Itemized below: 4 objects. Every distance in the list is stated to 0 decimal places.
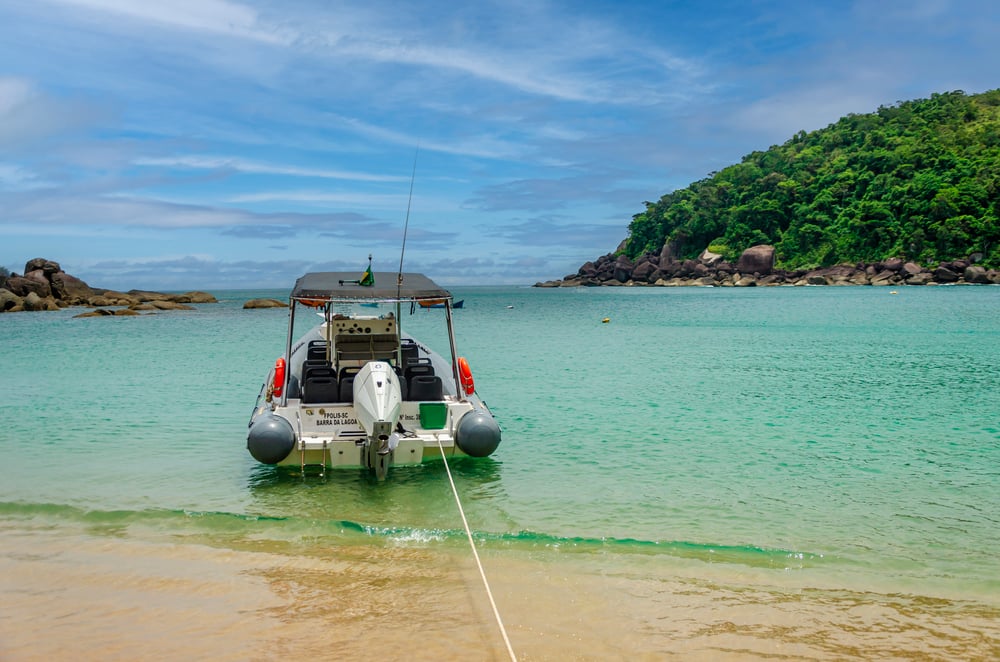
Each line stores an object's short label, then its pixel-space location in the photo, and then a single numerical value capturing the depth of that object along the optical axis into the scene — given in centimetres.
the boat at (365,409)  858
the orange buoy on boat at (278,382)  979
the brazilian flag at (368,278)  934
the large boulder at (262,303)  6347
